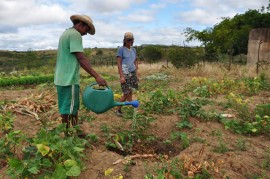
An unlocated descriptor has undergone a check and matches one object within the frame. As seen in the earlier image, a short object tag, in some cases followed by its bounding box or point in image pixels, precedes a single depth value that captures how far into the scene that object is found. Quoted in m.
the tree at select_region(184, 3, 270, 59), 13.08
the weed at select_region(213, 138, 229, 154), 2.13
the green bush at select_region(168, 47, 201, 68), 8.71
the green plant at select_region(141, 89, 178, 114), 3.18
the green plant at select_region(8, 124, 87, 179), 1.53
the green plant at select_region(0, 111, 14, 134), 2.43
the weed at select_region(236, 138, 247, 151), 2.20
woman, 2.95
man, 2.06
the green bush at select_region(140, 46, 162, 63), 15.09
